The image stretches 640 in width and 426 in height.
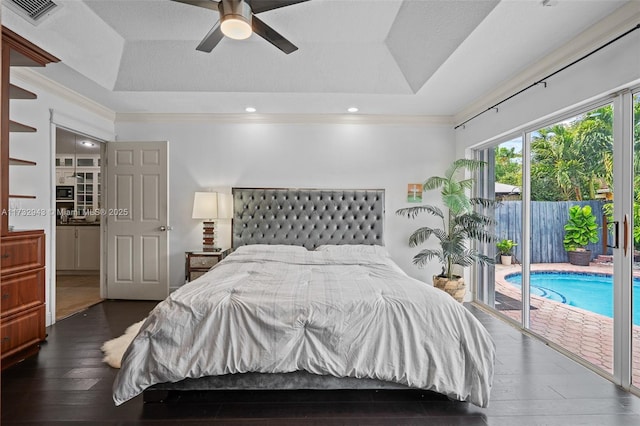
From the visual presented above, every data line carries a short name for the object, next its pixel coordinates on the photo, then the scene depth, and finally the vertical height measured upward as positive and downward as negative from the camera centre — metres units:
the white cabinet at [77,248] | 6.46 -0.64
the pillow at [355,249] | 4.36 -0.43
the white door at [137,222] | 4.84 -0.14
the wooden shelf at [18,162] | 3.12 +0.41
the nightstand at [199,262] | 4.56 -0.61
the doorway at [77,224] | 5.22 -0.23
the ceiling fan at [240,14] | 2.39 +1.28
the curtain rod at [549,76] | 2.57 +1.20
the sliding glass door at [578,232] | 2.72 -0.16
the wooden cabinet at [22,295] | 2.96 -0.71
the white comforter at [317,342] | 2.36 -0.83
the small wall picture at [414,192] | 5.05 +0.28
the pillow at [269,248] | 4.29 -0.43
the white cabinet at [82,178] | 7.21 +0.63
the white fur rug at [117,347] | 3.05 -1.20
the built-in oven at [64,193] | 7.18 +0.33
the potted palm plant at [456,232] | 4.35 -0.22
